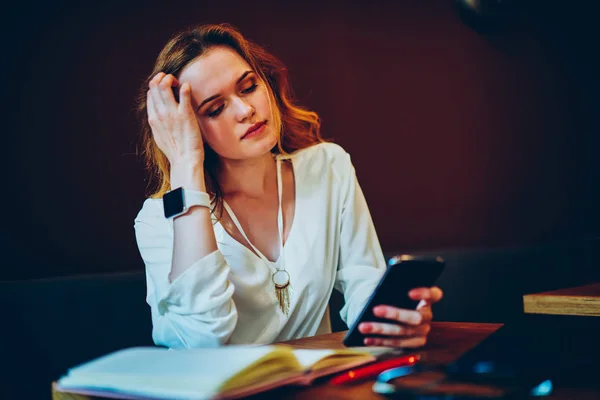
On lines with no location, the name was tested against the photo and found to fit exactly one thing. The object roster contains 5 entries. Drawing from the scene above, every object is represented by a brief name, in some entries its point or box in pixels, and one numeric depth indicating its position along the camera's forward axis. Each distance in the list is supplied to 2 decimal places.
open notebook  0.80
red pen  0.96
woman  1.49
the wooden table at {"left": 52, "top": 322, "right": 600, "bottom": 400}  0.89
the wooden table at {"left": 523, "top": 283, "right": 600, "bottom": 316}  1.50
